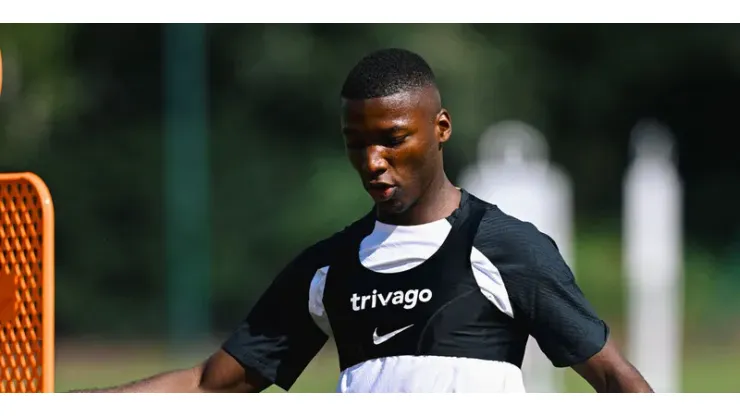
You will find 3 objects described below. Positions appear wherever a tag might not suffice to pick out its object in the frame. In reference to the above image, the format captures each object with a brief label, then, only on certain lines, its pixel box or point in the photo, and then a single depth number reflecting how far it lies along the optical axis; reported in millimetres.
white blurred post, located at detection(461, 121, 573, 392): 25750
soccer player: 6832
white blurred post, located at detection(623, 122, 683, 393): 30422
